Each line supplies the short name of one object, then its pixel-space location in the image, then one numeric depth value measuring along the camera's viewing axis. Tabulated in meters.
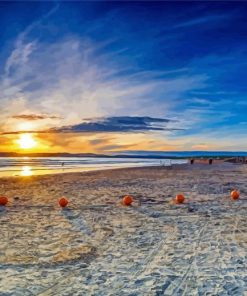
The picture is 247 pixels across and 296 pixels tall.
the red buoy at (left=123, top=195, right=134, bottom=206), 8.59
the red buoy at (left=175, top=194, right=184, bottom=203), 8.94
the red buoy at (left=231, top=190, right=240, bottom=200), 9.69
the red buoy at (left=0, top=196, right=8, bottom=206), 8.62
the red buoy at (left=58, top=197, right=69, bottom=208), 8.39
